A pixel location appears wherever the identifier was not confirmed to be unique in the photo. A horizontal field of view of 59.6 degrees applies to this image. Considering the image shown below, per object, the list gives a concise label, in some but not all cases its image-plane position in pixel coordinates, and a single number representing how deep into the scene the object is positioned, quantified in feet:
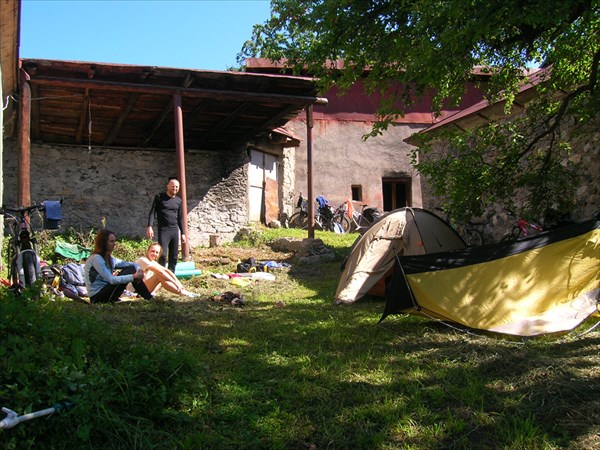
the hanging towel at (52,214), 17.80
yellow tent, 14.96
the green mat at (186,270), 26.11
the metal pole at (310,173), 32.86
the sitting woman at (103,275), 17.98
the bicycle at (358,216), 53.42
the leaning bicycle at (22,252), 16.58
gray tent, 21.62
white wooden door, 44.37
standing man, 23.56
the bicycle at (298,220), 49.06
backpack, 20.54
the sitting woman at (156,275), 20.76
